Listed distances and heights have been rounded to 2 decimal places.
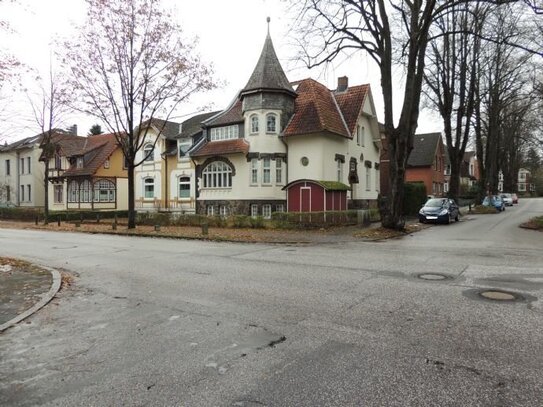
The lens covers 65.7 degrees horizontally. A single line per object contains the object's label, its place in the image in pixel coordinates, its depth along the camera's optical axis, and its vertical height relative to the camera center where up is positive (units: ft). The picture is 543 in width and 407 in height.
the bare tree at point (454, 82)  103.91 +31.13
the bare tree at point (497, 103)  86.80 +29.02
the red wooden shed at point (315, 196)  80.12 +2.01
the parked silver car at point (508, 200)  178.42 +1.85
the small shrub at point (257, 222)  74.79 -2.81
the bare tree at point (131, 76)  75.66 +24.26
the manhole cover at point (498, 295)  22.90 -5.11
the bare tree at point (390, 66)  65.00 +21.90
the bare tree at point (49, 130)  96.53 +18.89
